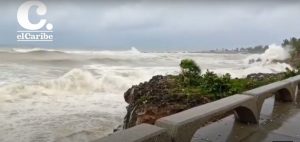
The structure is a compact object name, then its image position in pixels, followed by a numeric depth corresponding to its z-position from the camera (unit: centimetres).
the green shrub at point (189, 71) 888
